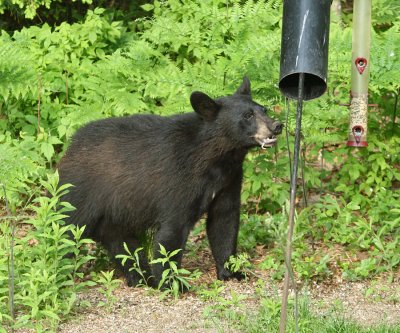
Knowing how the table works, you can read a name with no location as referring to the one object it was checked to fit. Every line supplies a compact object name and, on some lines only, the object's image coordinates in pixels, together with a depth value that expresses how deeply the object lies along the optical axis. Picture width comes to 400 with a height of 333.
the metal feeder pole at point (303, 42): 10.89
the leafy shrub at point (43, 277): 12.93
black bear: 15.71
